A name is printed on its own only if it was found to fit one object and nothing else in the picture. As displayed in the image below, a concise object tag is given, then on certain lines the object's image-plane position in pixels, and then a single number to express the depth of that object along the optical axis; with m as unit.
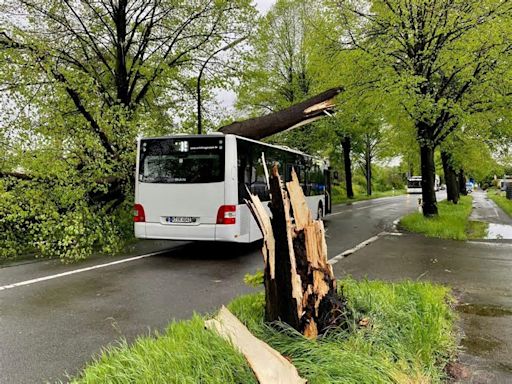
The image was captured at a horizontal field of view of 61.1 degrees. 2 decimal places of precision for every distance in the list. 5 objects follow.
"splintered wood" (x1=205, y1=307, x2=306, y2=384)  2.73
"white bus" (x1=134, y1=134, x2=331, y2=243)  8.80
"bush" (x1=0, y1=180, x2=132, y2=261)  8.28
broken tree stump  3.59
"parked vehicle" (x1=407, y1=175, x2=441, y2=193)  53.00
